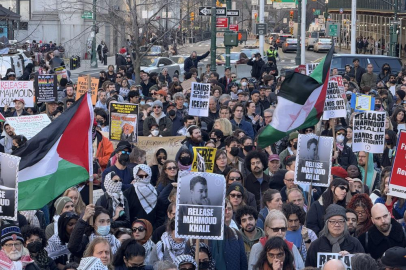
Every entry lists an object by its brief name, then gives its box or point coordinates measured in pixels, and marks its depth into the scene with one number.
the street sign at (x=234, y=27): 37.66
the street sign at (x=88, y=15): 43.88
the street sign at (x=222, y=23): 30.33
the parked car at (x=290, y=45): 64.00
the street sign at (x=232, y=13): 29.27
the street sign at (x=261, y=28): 35.94
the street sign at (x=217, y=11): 28.20
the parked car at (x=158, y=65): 33.34
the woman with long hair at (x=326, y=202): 9.77
